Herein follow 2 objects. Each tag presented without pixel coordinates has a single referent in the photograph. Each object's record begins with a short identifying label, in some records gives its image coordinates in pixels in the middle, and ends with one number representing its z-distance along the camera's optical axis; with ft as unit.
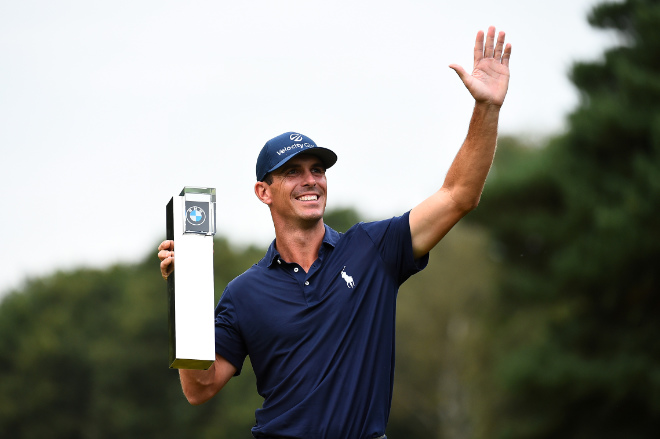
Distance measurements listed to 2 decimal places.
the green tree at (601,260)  185.06
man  35.40
